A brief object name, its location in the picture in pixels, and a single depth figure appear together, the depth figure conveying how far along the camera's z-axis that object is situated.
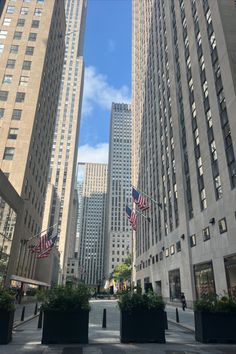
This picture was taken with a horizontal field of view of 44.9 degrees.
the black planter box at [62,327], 10.59
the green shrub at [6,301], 10.58
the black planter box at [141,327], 11.08
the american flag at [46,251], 35.46
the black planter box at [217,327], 11.14
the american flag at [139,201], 28.06
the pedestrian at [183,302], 30.77
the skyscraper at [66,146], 126.81
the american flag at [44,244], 33.47
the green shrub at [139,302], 11.23
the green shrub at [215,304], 11.23
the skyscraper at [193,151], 28.89
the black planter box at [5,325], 10.45
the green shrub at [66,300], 10.73
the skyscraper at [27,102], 46.53
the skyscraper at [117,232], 178.62
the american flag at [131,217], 29.46
